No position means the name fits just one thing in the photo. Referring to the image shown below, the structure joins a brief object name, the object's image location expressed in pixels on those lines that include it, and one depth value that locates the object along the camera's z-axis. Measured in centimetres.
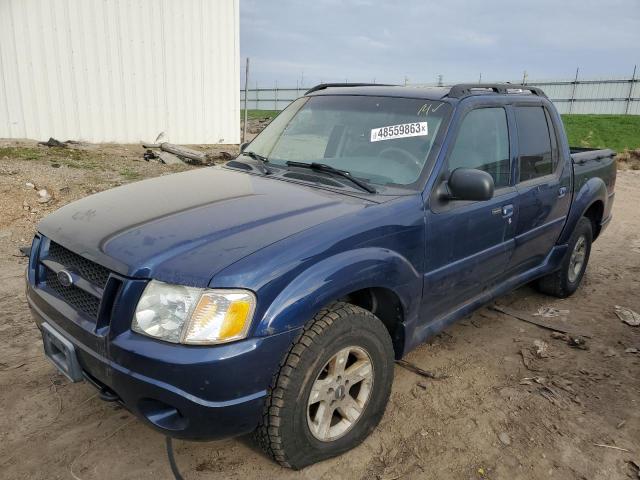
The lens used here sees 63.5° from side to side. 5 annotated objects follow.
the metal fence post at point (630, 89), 2661
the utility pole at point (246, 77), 1113
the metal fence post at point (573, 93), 2815
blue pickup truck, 207
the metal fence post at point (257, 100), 3875
